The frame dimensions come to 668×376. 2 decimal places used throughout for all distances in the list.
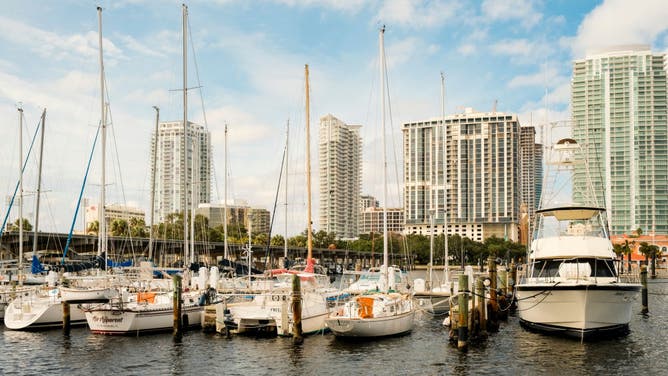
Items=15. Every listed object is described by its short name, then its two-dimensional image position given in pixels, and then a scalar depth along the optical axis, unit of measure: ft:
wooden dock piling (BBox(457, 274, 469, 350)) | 88.89
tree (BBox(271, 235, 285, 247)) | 591.37
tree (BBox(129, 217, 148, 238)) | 486.38
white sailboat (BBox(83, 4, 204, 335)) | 108.58
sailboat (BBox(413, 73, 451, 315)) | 138.51
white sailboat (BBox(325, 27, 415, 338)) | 99.04
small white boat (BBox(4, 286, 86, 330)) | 116.47
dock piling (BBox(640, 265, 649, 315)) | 153.58
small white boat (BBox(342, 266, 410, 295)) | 124.47
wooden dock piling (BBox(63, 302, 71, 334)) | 112.98
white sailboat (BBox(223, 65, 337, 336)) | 106.11
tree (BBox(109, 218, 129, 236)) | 474.49
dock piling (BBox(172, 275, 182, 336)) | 105.50
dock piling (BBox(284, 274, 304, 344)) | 98.73
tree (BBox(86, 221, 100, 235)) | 506.81
